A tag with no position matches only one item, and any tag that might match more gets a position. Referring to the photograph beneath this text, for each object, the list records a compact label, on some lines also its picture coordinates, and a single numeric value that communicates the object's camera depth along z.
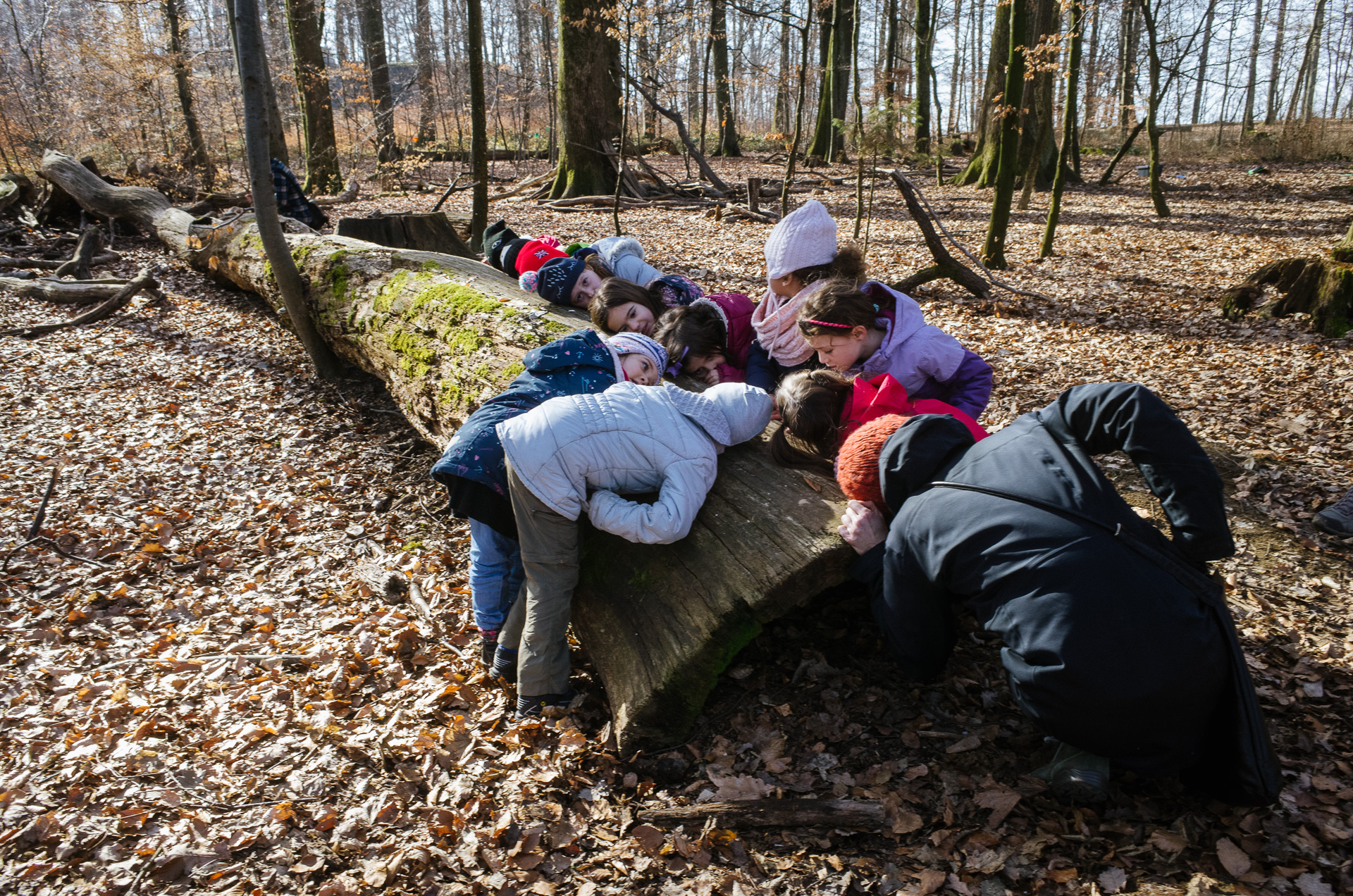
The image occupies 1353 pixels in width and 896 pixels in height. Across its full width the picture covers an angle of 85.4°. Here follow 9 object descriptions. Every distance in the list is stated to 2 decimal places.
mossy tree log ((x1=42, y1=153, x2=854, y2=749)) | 2.71
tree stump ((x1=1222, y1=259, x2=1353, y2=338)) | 6.11
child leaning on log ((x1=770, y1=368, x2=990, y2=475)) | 3.10
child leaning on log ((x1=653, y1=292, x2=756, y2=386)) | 4.11
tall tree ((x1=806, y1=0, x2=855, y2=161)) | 19.56
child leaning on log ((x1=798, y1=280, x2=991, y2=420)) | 3.48
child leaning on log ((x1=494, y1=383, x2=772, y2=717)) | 2.80
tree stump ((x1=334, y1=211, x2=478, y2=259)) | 7.54
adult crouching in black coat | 2.05
